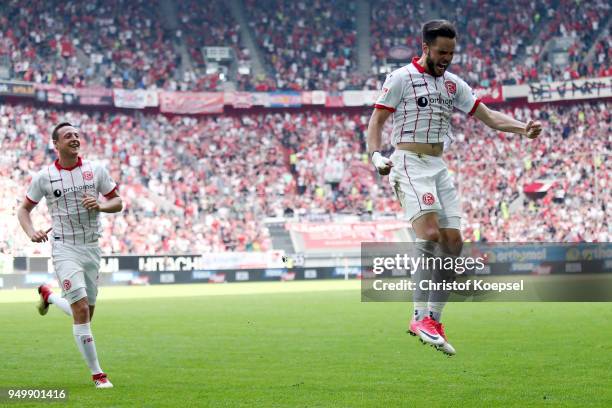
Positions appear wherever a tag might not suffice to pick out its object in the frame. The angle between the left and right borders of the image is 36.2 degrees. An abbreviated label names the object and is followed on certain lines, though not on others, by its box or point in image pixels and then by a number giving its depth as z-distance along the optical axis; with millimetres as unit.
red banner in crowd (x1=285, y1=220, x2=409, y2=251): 48812
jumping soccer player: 9445
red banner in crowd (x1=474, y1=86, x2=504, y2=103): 57031
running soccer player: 10594
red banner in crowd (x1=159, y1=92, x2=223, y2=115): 56125
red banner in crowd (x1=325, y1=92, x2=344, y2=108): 58250
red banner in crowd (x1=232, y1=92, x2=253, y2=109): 57188
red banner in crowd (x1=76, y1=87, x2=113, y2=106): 53062
